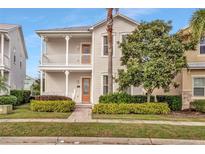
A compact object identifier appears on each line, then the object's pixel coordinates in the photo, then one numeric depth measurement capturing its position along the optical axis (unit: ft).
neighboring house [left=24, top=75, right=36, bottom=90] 62.61
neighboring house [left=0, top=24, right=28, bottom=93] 43.42
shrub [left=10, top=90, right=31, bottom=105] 42.08
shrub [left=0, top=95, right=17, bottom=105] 34.57
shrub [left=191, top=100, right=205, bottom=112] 34.58
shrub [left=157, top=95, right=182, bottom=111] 36.18
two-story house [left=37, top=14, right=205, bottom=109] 38.88
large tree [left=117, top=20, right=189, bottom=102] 31.72
